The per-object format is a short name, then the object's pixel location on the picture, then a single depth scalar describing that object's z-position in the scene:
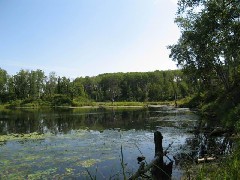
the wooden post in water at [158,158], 6.54
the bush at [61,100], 86.59
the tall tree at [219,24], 13.02
